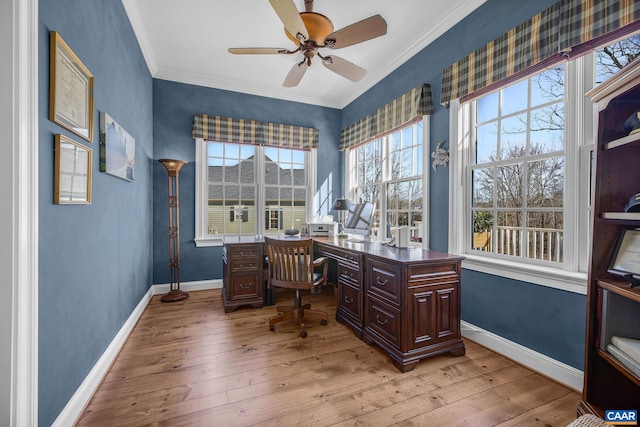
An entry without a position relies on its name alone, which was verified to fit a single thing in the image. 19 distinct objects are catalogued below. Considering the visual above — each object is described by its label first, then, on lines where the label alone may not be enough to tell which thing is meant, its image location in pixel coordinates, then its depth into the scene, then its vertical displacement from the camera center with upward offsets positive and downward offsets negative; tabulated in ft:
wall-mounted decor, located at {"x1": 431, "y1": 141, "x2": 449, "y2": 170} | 9.05 +1.82
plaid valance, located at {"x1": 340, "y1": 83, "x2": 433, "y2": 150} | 9.66 +3.84
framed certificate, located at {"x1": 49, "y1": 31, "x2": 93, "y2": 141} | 4.34 +2.04
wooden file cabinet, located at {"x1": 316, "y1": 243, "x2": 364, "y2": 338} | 8.32 -2.38
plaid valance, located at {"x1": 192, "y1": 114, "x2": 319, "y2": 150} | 13.08 +3.84
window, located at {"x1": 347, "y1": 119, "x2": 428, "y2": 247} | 10.64 +1.40
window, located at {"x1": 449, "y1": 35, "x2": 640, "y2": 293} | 6.03 +1.03
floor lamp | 11.66 -1.04
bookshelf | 4.32 -0.66
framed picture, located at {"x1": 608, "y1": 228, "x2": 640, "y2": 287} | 4.03 -0.64
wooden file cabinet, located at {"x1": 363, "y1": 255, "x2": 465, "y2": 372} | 6.68 -2.40
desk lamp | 12.39 +0.28
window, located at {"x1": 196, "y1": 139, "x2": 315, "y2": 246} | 13.51 +1.07
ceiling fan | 6.00 +4.29
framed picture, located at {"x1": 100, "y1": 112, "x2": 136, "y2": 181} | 6.42 +1.56
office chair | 8.47 -1.81
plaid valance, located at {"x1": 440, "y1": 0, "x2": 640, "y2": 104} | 5.24 +3.83
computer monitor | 10.35 -0.31
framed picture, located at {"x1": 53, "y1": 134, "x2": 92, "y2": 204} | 4.51 +0.64
